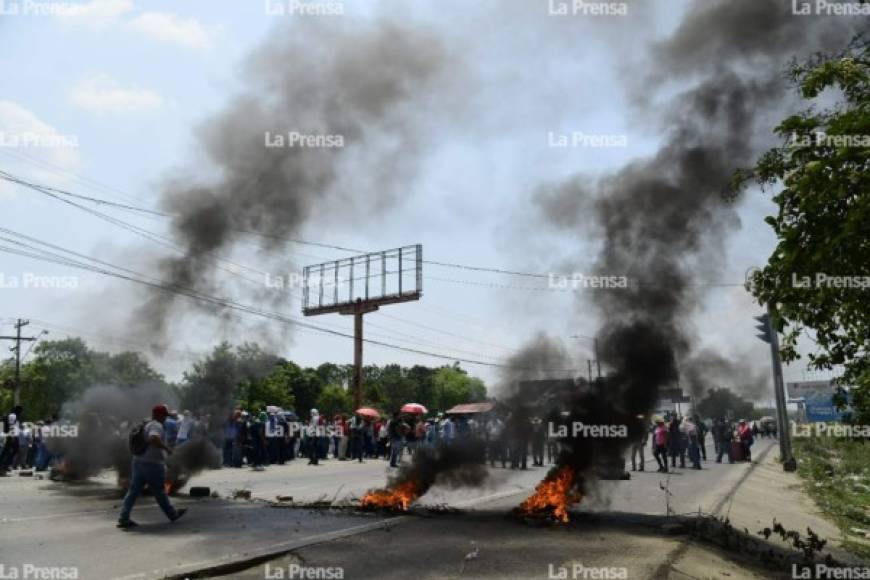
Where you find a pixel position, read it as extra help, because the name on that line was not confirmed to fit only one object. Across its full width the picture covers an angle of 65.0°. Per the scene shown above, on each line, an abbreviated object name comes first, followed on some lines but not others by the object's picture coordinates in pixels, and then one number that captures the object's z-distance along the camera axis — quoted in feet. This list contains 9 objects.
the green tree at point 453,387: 257.14
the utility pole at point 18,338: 146.53
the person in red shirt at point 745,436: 75.87
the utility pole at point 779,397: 63.05
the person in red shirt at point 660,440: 60.23
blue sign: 97.55
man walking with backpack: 28.81
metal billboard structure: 100.94
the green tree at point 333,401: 260.62
